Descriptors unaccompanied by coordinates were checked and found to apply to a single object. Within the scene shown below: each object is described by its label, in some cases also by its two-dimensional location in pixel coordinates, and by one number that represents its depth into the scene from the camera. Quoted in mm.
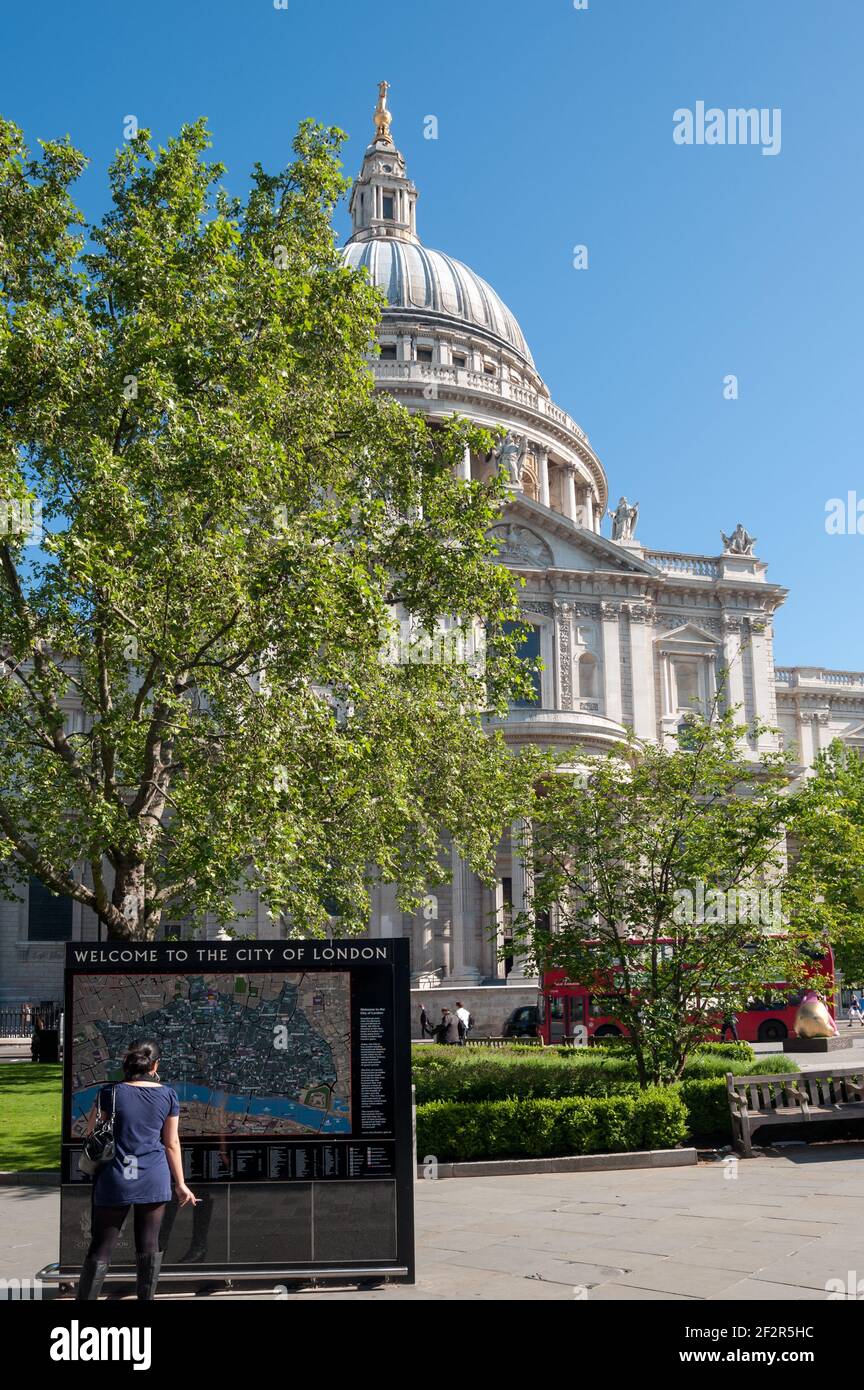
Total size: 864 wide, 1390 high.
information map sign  9641
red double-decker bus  35219
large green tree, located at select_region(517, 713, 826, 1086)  18078
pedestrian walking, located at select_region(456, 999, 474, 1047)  37428
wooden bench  16328
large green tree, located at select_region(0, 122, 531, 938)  18547
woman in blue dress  8102
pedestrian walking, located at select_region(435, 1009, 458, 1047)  33959
